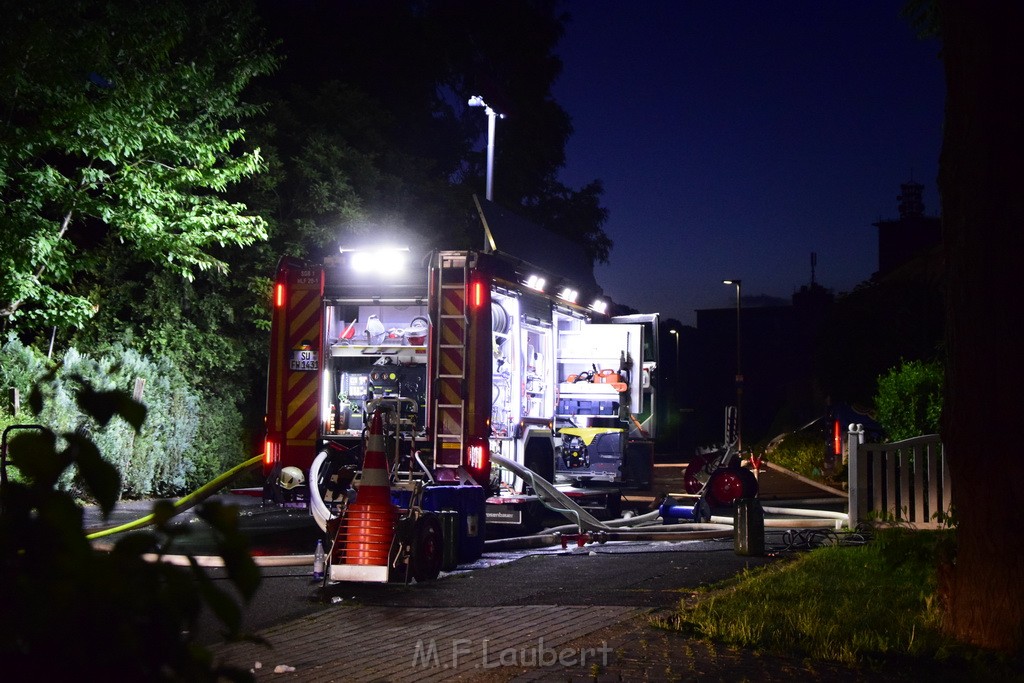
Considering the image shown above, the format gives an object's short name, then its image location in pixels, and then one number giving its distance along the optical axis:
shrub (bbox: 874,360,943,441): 14.03
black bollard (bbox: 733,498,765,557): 10.54
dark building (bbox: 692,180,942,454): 29.16
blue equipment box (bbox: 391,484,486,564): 10.27
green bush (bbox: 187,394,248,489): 19.06
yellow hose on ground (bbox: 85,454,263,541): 10.22
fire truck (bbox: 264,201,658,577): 11.20
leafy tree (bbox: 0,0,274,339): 14.05
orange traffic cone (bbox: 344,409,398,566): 8.52
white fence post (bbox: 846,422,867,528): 11.77
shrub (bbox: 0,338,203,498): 15.54
